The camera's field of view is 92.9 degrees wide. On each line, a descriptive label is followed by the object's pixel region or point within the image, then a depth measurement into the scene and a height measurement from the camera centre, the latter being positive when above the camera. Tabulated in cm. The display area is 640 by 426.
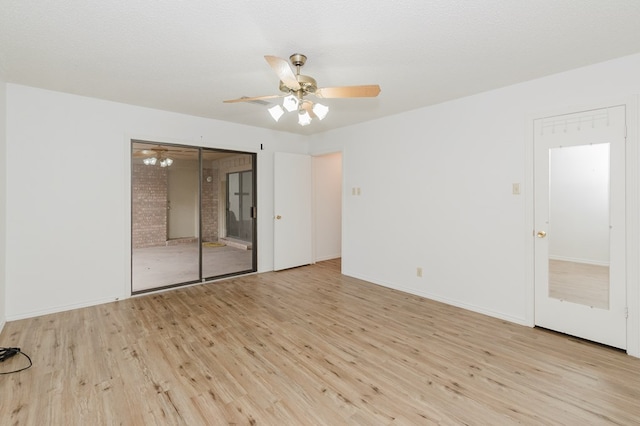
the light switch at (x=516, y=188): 320 +26
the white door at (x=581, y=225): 266 -10
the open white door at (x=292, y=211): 536 +4
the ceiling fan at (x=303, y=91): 230 +97
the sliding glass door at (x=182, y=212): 639 +3
